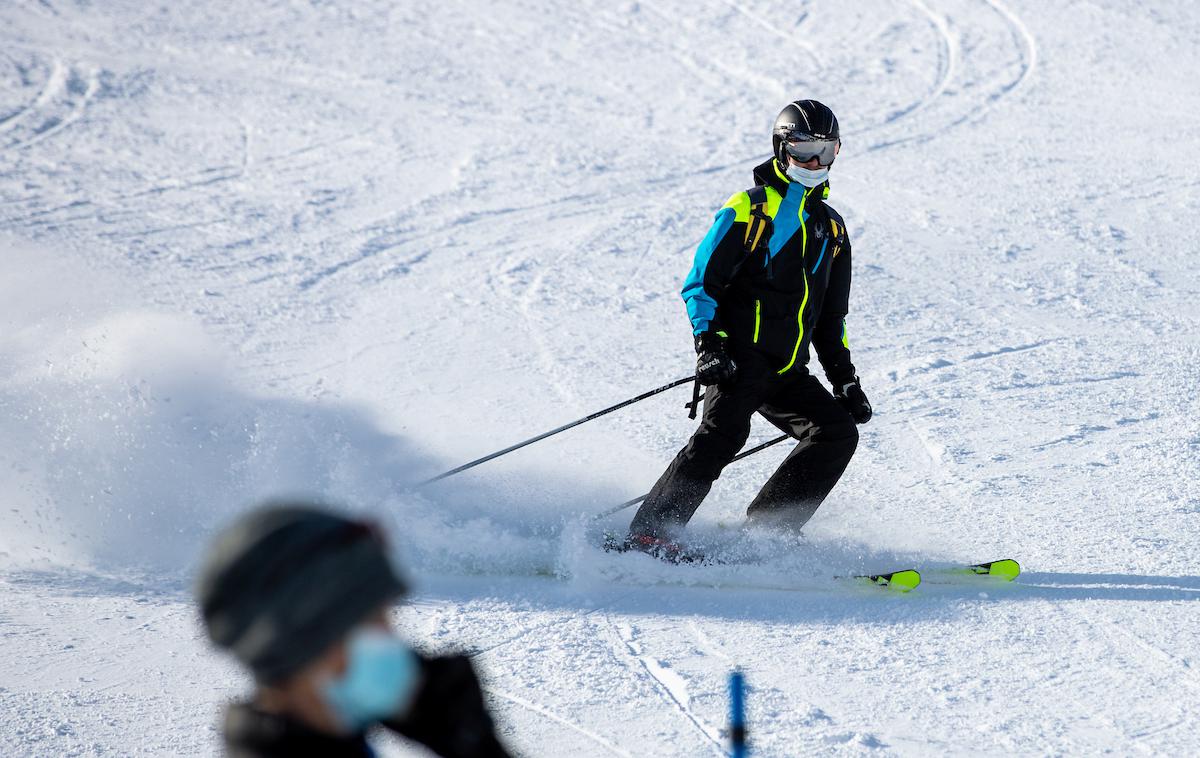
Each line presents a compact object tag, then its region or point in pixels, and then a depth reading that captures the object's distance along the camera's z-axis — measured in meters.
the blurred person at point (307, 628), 13.27
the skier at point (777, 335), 25.17
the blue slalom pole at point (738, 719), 18.84
